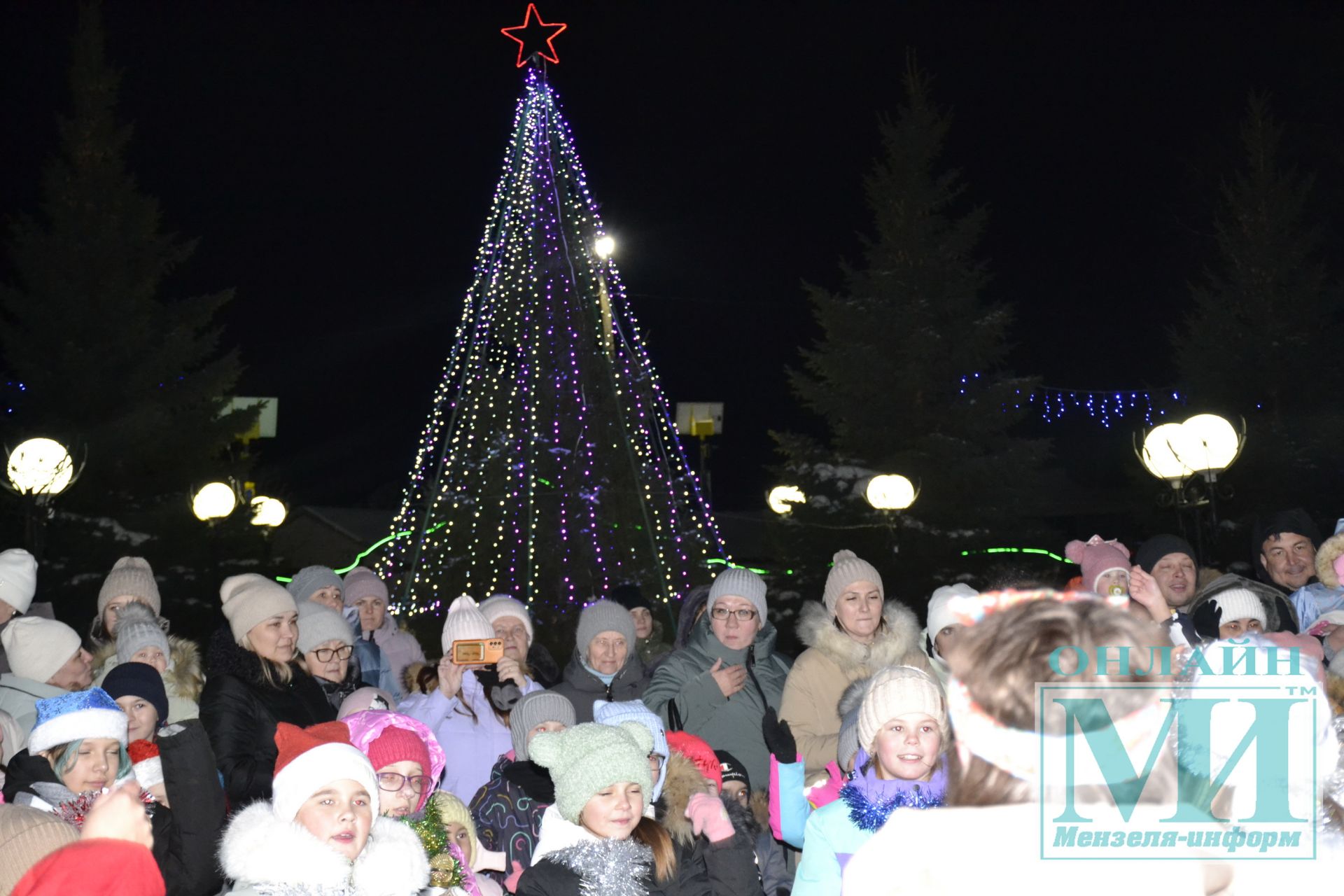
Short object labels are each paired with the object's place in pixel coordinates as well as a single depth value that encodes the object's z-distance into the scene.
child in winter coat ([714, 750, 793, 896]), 5.23
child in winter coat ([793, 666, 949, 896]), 4.03
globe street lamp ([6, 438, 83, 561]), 9.85
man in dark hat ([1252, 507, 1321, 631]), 6.92
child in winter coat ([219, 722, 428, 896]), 3.77
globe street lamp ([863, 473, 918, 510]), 14.36
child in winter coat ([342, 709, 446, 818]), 4.59
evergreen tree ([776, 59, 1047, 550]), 18.95
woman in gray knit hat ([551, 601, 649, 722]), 6.68
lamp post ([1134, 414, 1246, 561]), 9.01
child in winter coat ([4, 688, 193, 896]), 4.47
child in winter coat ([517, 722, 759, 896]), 4.18
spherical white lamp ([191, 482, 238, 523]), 14.00
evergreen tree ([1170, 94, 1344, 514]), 20.59
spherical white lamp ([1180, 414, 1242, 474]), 9.00
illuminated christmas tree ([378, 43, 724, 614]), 13.56
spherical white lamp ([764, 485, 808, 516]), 18.56
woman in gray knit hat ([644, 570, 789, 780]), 6.04
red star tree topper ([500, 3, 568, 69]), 13.49
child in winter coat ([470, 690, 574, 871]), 5.01
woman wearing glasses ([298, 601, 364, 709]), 6.15
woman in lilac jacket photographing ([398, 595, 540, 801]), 6.16
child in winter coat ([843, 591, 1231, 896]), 1.82
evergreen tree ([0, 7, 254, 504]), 18.41
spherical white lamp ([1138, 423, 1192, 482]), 9.16
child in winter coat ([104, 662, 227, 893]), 4.73
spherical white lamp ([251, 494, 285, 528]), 17.98
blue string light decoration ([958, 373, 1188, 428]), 19.77
